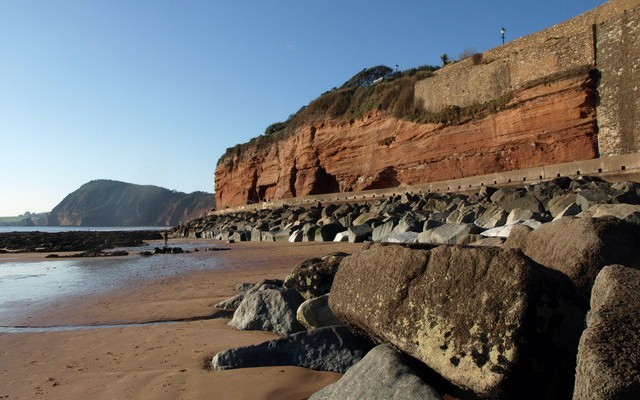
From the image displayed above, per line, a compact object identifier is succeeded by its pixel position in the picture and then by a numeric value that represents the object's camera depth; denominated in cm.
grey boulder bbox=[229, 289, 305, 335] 492
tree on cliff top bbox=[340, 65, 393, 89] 5422
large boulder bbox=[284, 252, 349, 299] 546
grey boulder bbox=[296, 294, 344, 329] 440
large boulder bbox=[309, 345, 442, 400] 271
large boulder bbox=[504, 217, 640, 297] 328
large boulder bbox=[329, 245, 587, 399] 254
